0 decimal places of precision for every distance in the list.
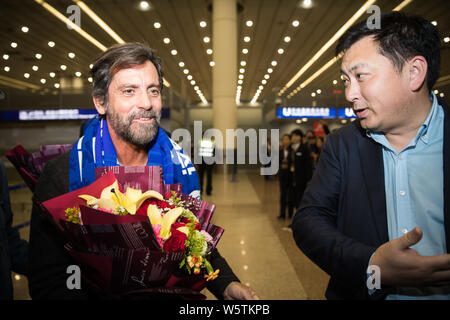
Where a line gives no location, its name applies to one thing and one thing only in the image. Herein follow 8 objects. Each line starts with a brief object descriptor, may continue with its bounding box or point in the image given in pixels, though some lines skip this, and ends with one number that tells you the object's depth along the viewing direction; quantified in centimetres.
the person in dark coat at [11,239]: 146
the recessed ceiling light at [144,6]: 734
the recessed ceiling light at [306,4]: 839
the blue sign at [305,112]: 1236
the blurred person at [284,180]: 635
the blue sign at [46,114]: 816
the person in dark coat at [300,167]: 585
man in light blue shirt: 108
